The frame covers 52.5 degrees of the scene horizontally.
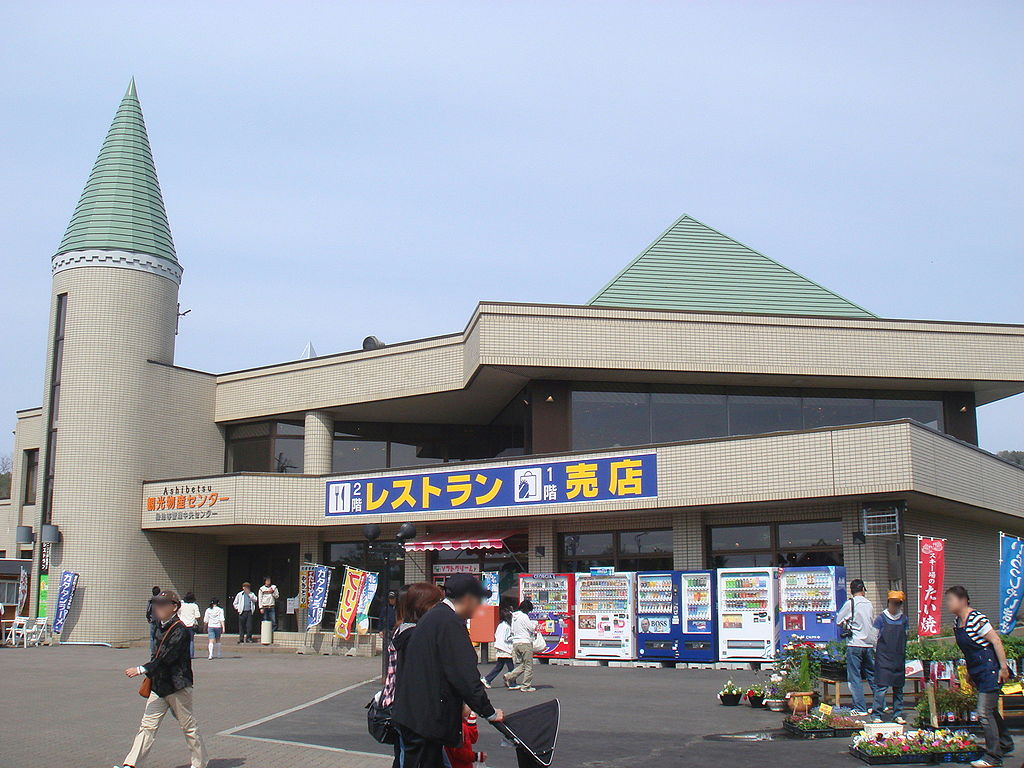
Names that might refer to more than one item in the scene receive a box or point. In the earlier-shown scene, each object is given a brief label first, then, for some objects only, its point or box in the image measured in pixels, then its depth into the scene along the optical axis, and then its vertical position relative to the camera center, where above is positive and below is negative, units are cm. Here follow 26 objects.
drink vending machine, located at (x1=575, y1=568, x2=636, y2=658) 2058 -115
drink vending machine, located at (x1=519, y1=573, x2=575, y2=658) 2142 -109
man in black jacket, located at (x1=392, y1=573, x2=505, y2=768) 570 -73
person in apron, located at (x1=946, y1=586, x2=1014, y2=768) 959 -95
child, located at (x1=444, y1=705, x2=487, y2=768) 615 -114
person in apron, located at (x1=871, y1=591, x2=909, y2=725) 1202 -116
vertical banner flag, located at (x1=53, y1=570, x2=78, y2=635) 2608 -113
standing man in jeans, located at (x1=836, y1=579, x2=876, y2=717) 1282 -103
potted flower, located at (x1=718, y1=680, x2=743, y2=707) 1395 -181
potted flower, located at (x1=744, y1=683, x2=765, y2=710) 1366 -179
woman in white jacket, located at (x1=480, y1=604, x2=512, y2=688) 1623 -137
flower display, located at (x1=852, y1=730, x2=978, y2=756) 950 -168
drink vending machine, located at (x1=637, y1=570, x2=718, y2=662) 1969 -110
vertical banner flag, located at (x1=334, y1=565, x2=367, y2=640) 2398 -106
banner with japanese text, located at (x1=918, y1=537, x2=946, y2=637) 1353 -32
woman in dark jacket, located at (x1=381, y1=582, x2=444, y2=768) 642 -34
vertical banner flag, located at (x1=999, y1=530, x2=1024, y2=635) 1387 -33
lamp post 1659 +35
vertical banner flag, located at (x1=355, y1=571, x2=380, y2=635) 2388 -111
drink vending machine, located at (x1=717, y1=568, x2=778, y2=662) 1905 -101
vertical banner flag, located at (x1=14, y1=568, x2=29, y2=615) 2818 -107
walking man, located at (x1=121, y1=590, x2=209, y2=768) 870 -106
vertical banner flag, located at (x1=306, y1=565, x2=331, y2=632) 2522 -99
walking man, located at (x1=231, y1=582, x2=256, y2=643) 2600 -136
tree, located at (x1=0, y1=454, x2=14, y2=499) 7099 +579
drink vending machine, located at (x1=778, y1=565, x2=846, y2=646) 1869 -78
